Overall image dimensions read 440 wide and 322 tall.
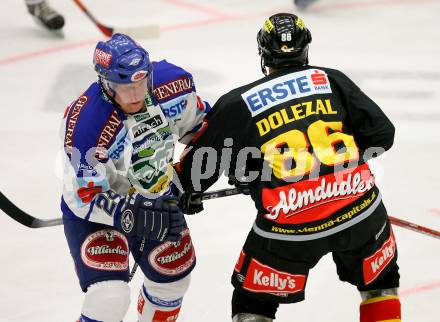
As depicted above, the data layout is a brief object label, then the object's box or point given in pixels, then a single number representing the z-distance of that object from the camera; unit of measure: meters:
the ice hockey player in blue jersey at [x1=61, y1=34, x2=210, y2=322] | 6.19
